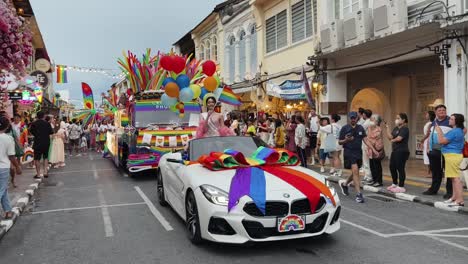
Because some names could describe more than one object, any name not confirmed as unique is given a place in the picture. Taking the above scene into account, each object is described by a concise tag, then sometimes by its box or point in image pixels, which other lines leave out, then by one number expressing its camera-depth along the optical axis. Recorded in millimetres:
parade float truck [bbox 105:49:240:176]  10867
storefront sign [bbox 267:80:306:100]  16644
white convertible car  4898
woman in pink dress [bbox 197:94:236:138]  8984
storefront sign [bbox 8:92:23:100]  15320
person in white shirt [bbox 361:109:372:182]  10283
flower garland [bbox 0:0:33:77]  5617
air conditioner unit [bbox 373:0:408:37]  11406
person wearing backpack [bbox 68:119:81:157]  22047
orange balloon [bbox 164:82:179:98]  10625
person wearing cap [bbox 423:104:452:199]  8322
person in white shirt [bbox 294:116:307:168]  13102
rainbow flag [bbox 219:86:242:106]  11750
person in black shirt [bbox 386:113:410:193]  9325
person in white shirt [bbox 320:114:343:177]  11773
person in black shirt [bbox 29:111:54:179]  12117
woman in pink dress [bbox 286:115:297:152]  13873
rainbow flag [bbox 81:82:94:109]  27328
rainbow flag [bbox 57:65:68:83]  30288
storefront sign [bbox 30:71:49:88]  19381
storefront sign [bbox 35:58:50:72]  20489
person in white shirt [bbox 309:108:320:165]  14805
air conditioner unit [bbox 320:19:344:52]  14094
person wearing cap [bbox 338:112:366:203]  8609
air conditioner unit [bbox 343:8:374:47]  12805
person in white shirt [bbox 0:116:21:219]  6750
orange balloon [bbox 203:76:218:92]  10641
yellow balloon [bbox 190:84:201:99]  10795
